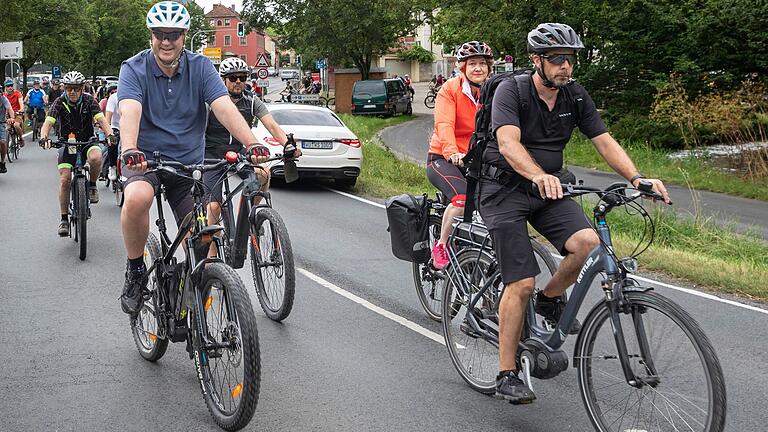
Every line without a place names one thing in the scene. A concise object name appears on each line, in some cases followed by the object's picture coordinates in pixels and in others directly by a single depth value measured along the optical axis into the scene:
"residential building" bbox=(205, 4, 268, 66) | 182.38
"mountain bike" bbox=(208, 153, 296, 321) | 7.03
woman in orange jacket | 6.95
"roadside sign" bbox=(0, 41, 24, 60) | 42.00
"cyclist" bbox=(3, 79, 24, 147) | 24.25
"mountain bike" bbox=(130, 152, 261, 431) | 4.60
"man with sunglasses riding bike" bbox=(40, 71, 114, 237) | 11.13
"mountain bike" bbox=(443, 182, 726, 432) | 4.05
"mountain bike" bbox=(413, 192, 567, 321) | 5.96
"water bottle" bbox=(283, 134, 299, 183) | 5.83
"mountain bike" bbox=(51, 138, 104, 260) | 10.11
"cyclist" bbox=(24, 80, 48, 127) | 30.94
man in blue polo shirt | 5.49
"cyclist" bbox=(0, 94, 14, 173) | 18.53
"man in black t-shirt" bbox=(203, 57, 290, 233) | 8.92
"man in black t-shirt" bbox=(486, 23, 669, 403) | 4.83
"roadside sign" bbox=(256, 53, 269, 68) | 47.28
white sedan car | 17.16
